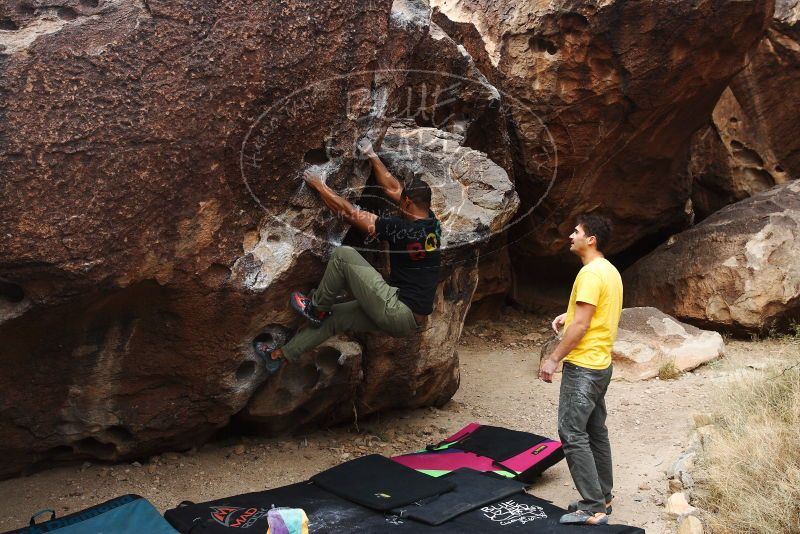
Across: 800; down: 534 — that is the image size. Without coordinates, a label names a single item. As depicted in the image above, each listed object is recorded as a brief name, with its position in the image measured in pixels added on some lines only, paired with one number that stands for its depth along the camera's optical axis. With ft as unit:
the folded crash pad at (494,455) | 14.23
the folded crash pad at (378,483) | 12.42
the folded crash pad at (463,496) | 11.85
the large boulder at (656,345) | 20.02
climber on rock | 13.48
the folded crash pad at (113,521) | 11.53
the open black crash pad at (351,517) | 11.52
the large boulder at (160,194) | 11.14
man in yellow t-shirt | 12.03
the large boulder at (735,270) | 22.44
